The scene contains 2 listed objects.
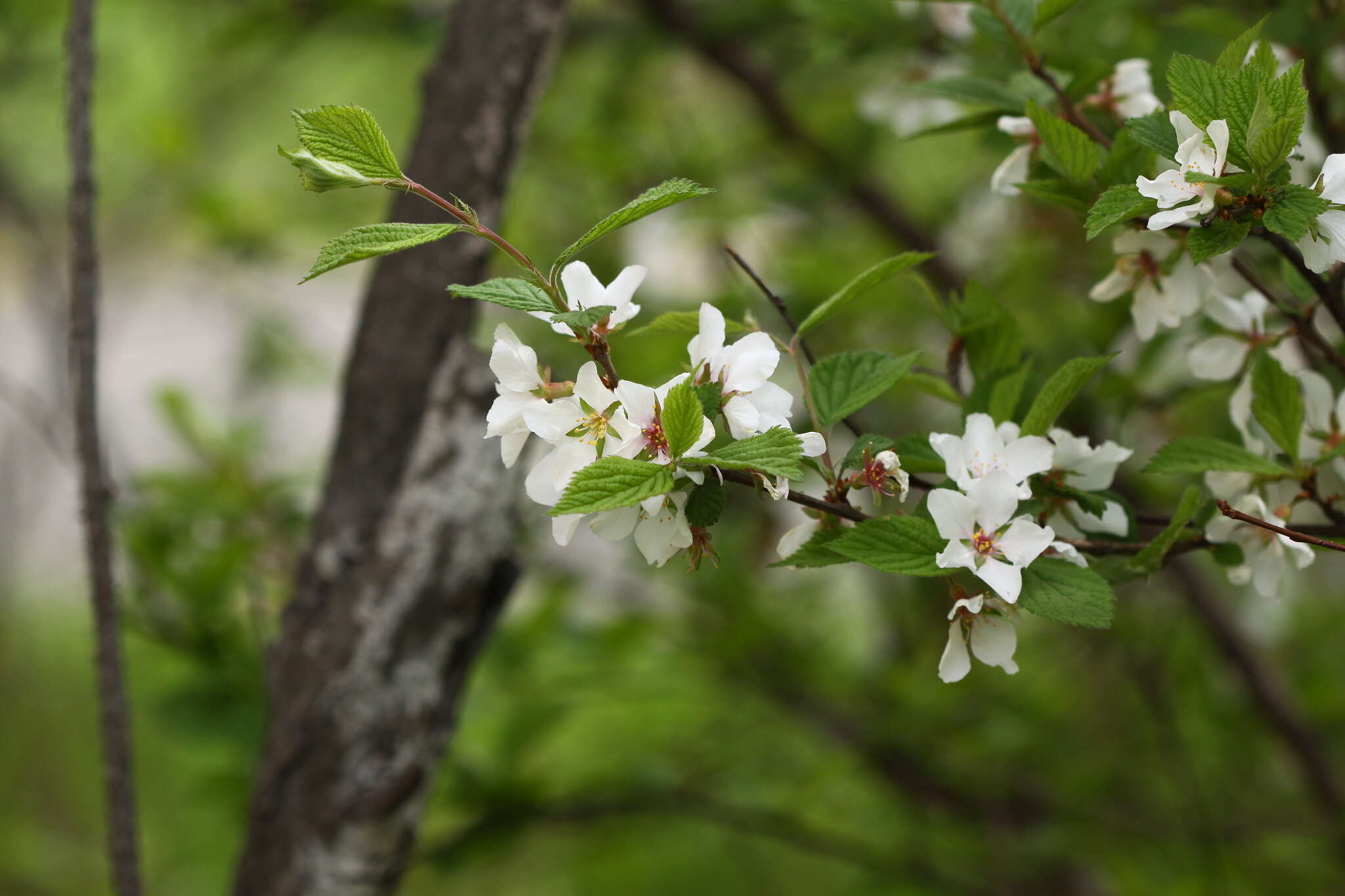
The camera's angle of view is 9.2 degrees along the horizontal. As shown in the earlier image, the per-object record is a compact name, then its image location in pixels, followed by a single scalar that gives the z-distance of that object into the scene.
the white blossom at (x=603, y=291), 1.47
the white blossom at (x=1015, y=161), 1.51
